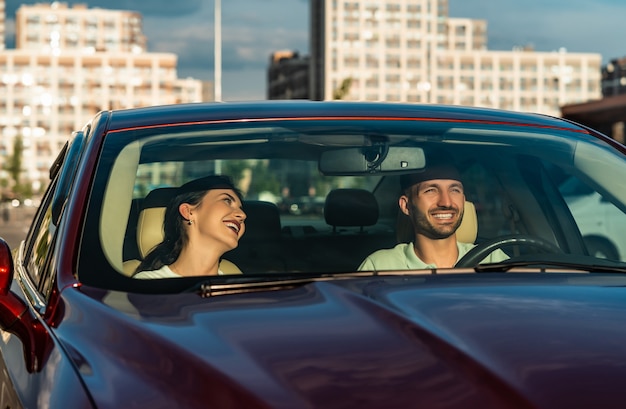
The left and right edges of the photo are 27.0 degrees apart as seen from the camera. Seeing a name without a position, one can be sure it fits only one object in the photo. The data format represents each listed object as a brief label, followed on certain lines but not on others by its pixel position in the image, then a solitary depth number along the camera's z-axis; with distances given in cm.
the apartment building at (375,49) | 18938
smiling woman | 308
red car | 211
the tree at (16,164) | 14662
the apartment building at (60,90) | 17488
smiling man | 340
